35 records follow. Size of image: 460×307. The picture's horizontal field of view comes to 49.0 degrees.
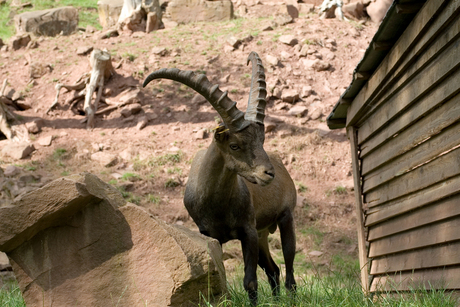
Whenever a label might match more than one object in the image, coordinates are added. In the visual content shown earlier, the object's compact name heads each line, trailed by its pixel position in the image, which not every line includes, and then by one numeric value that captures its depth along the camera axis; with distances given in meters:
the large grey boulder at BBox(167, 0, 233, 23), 22.41
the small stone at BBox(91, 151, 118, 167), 13.92
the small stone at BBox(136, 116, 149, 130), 15.59
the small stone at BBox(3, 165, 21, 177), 12.78
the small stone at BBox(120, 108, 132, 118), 16.06
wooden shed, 4.48
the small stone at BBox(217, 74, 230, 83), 17.42
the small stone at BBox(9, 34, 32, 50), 20.03
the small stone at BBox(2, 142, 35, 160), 14.03
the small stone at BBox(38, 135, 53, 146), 14.68
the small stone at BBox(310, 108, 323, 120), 15.98
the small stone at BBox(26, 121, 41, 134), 15.14
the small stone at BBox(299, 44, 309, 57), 18.41
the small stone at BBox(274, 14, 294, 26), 20.69
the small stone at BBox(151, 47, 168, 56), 18.70
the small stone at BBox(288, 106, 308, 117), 16.02
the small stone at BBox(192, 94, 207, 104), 16.52
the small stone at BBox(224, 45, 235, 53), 19.06
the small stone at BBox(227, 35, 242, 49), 19.18
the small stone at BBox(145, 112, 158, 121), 16.02
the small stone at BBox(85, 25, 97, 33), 21.94
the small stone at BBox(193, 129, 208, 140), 15.11
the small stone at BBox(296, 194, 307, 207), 13.03
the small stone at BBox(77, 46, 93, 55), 18.81
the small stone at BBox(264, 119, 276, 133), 15.30
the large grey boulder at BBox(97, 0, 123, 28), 22.69
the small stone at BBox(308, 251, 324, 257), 11.41
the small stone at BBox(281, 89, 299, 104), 16.45
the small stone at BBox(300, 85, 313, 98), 16.80
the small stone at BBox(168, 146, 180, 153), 14.67
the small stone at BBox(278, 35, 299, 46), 18.86
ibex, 5.84
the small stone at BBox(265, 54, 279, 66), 17.95
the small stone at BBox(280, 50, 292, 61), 18.41
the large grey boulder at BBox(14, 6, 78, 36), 21.88
